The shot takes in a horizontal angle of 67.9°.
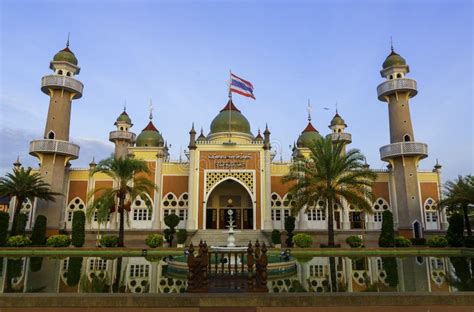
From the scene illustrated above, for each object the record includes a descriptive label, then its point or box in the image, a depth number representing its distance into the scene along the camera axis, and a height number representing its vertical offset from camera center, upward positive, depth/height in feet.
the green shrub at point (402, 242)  76.23 -3.62
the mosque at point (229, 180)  92.02 +12.26
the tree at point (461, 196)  74.64 +6.19
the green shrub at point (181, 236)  81.00 -2.48
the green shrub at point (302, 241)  74.64 -3.32
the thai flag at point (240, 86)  91.97 +35.93
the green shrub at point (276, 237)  80.02 -2.78
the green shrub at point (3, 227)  71.87 -0.35
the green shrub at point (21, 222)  84.31 +0.78
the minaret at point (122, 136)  115.44 +28.99
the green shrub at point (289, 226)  82.77 -0.22
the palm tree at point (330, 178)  72.74 +9.89
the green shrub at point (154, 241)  75.05 -3.32
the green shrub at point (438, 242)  73.87 -3.51
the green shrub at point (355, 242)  73.35 -3.48
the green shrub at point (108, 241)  75.42 -3.34
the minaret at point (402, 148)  91.40 +20.01
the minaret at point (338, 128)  122.62 +33.95
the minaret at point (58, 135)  91.74 +23.97
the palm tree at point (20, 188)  79.87 +8.49
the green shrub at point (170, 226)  81.97 -0.31
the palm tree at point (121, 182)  74.69 +9.64
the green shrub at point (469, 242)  70.66 -3.36
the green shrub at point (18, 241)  71.61 -3.16
